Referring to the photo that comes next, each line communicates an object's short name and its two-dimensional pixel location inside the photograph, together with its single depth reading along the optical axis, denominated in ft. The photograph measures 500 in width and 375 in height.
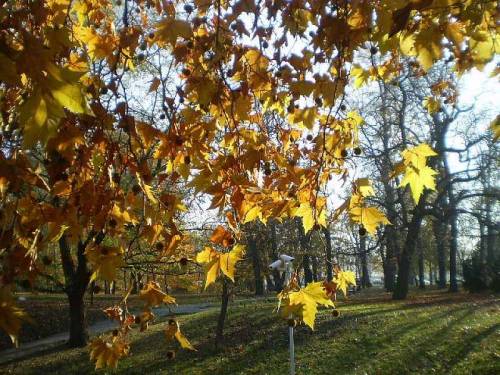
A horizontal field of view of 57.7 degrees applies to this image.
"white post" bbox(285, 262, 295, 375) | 24.98
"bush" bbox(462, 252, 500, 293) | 69.36
